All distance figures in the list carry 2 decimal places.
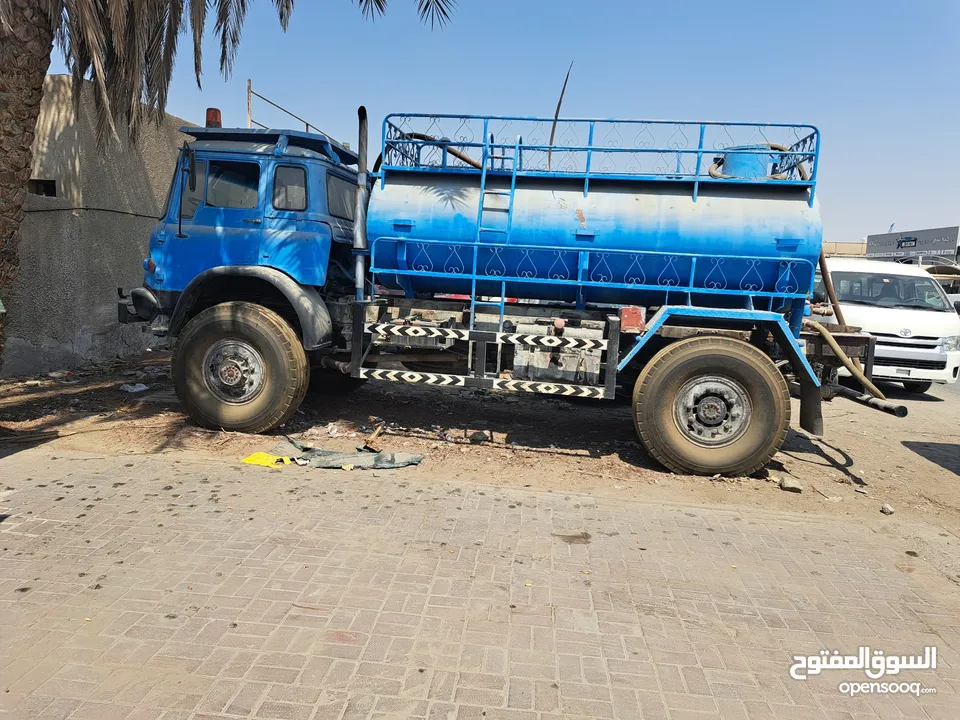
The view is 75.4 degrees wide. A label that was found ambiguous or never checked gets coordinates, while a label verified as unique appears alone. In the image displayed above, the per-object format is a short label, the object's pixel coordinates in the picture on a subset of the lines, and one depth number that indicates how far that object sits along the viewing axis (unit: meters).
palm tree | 6.05
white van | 9.93
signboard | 32.22
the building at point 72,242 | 8.91
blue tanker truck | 5.74
